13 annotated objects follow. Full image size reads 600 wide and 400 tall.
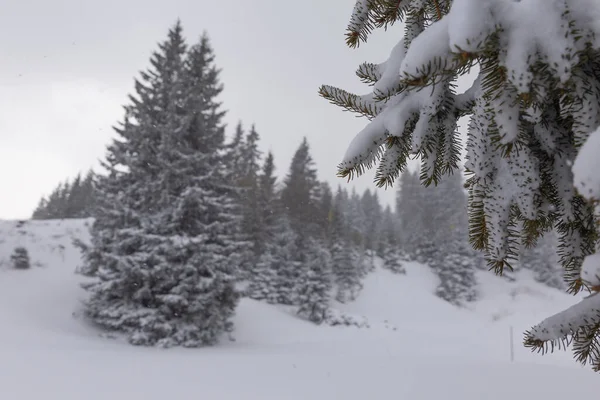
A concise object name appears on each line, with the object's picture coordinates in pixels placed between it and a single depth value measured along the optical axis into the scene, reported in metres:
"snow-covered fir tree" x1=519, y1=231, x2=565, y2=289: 33.06
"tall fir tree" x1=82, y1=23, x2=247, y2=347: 11.12
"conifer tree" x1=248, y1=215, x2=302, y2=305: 21.50
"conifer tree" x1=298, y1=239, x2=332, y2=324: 20.12
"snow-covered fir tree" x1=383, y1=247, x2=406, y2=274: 35.62
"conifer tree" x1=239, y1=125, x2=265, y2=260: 23.60
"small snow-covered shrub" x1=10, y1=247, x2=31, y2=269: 14.28
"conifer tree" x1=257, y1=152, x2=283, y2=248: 24.05
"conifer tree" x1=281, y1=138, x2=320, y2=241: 22.92
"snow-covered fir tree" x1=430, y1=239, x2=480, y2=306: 30.81
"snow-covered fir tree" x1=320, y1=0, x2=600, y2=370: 0.94
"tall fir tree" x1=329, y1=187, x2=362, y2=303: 27.22
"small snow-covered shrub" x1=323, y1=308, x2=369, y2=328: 20.14
